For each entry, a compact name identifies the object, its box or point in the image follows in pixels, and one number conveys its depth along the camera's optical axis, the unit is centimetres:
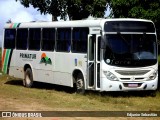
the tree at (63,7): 3027
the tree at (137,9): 2195
